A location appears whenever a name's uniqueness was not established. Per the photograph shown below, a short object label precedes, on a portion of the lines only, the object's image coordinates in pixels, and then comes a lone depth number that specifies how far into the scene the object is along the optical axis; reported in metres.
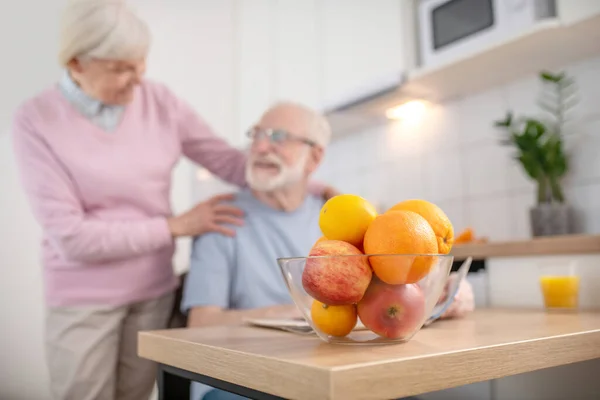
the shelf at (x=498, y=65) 1.66
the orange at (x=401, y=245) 0.60
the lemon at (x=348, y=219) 0.67
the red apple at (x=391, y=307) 0.62
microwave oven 1.70
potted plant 1.86
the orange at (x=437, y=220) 0.70
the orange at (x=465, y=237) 1.90
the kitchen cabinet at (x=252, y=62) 3.01
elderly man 1.37
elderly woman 1.37
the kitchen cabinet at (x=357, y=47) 2.16
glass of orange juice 1.12
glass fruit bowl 0.60
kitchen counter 1.49
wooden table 0.50
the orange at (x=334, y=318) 0.65
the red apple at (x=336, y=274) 0.60
